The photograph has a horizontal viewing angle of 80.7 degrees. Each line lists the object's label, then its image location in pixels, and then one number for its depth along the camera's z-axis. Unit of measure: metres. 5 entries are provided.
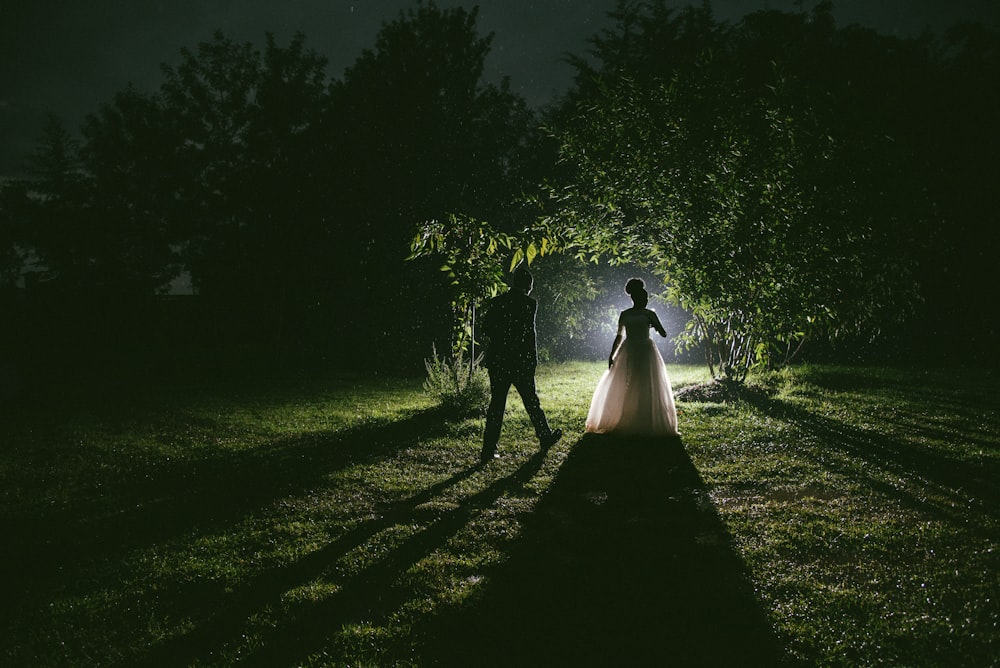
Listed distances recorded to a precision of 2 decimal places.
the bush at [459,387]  10.78
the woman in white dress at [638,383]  8.01
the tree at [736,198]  9.25
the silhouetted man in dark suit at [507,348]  7.24
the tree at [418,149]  18.47
